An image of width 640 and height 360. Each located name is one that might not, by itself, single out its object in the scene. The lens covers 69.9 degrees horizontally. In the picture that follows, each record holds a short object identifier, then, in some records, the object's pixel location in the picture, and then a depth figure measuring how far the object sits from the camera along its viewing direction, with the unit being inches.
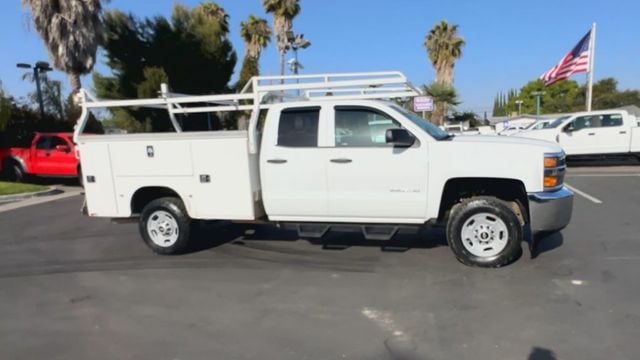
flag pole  898.1
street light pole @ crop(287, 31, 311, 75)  885.2
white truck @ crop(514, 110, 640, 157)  574.9
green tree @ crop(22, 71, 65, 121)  922.1
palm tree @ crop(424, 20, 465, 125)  1551.4
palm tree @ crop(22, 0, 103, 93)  706.8
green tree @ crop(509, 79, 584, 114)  3484.3
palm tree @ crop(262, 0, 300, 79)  1301.7
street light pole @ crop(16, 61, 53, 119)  792.9
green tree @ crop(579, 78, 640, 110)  3046.3
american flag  897.5
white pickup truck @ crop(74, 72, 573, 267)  205.9
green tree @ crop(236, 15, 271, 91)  1409.9
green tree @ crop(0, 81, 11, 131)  664.4
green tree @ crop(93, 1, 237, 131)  862.5
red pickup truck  583.2
